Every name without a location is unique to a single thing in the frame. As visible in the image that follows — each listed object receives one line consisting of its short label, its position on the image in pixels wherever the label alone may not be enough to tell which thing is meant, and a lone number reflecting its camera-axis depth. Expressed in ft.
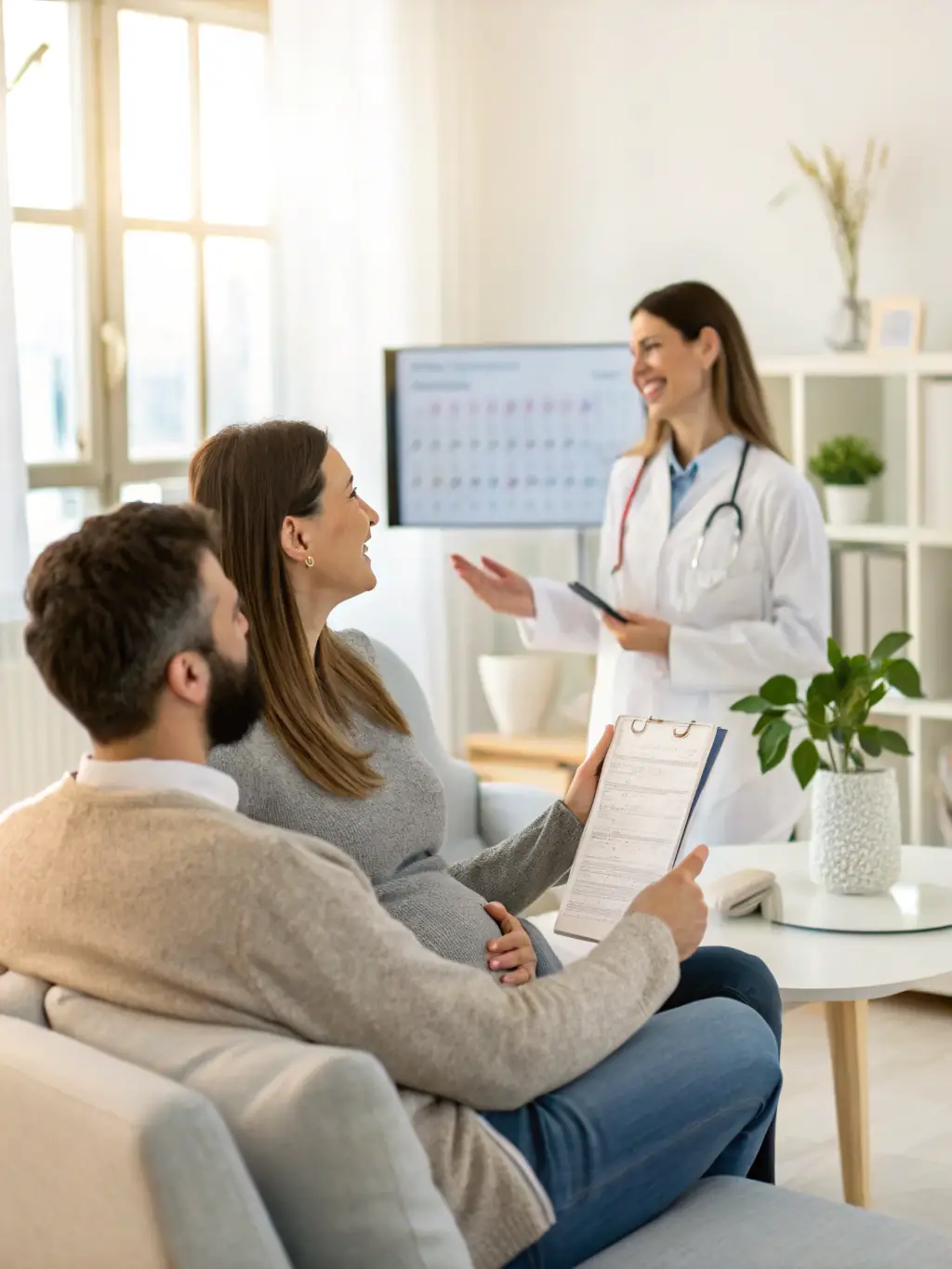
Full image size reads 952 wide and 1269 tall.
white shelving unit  11.83
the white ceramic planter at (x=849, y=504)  12.34
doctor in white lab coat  9.85
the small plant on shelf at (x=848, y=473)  12.32
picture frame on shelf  11.94
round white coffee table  6.86
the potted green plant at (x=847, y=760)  7.75
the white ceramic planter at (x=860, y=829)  7.88
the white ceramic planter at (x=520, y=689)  14.01
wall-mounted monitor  12.92
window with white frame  13.07
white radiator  12.25
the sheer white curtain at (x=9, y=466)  11.88
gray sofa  3.97
